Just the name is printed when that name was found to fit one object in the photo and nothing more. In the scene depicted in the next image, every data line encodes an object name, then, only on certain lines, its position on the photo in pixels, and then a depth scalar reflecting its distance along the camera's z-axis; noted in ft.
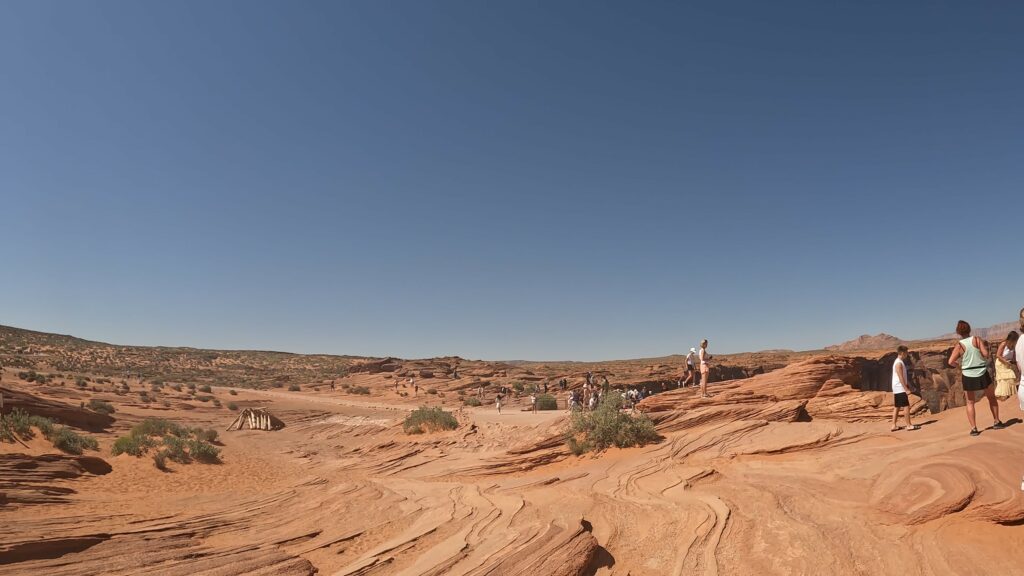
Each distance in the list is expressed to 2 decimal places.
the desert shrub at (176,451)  60.59
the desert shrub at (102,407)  94.70
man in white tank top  33.27
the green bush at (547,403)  112.16
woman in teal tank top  26.25
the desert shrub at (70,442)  55.04
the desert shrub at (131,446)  59.06
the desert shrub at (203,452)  63.05
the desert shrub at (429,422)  82.02
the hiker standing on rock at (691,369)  64.23
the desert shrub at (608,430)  47.26
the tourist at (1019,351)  21.83
